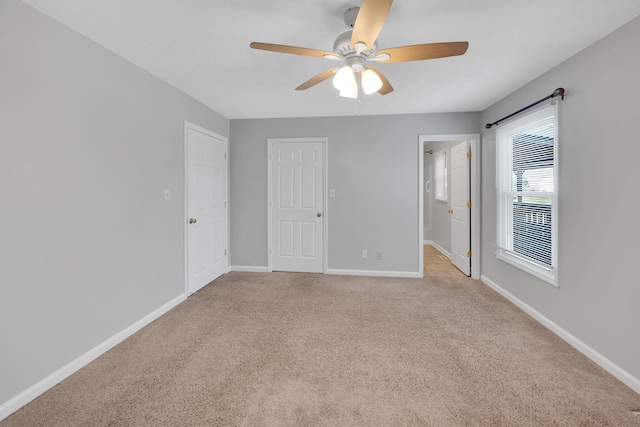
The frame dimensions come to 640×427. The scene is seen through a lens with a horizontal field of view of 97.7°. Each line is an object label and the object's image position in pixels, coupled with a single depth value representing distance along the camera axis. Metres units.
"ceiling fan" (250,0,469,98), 1.32
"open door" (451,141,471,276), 4.05
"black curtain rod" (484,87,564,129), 2.33
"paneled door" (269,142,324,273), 4.17
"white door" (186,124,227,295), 3.29
